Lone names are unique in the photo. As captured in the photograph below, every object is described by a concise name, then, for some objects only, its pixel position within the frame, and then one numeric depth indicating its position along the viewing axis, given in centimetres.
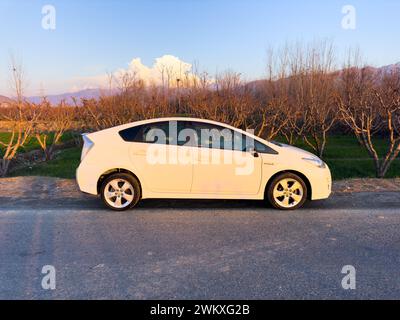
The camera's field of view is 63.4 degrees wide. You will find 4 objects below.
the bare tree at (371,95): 867
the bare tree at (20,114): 1172
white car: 541
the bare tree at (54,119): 1567
